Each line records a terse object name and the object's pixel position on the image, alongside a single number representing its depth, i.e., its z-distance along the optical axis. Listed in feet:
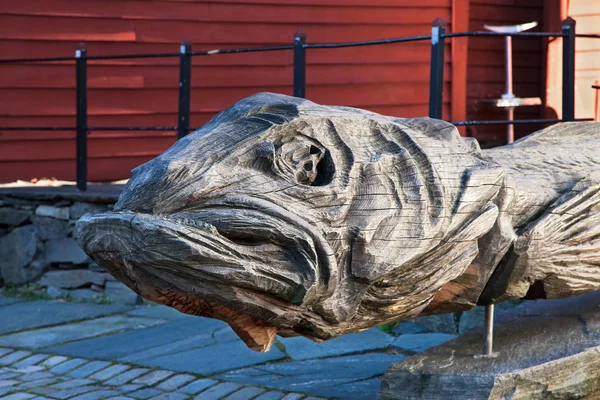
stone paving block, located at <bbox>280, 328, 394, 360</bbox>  13.60
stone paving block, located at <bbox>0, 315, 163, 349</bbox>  14.96
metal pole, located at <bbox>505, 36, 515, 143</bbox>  29.35
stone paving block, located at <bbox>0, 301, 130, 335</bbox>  16.42
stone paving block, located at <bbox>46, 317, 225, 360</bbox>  14.03
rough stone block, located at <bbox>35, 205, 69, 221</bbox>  19.24
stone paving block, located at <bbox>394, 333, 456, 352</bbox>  13.93
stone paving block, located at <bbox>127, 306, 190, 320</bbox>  16.89
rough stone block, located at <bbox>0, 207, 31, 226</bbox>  19.76
